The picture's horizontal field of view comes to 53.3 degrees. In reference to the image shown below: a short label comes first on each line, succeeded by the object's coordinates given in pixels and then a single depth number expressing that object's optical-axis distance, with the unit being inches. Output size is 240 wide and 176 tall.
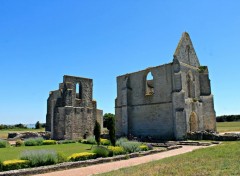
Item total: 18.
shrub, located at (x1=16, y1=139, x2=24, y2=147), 825.5
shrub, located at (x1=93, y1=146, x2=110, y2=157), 528.1
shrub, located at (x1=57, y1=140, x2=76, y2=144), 893.1
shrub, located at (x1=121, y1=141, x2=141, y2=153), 599.8
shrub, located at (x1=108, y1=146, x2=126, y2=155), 557.9
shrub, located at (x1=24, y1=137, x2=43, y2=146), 831.6
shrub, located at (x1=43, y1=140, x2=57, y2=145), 860.0
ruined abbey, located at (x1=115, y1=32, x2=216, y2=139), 984.9
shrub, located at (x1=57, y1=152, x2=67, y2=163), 462.9
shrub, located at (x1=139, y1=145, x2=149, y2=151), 620.1
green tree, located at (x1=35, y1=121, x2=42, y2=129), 2099.5
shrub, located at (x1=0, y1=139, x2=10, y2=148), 774.2
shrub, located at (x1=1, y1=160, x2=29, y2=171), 388.5
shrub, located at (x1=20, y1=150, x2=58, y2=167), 429.1
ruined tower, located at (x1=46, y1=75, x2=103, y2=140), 1027.9
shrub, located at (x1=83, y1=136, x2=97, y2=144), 852.7
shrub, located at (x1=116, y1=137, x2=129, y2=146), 684.7
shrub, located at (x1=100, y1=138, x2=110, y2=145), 807.8
